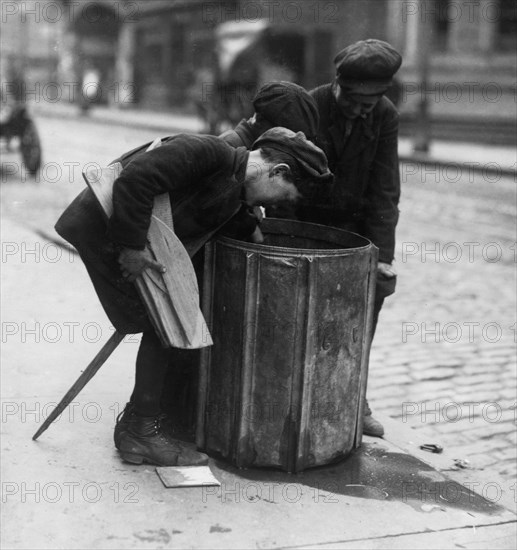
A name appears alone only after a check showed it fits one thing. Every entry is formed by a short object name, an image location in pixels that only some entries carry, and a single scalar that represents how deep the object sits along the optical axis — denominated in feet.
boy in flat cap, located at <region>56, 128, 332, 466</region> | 11.41
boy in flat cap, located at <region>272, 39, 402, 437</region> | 13.56
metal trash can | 12.03
